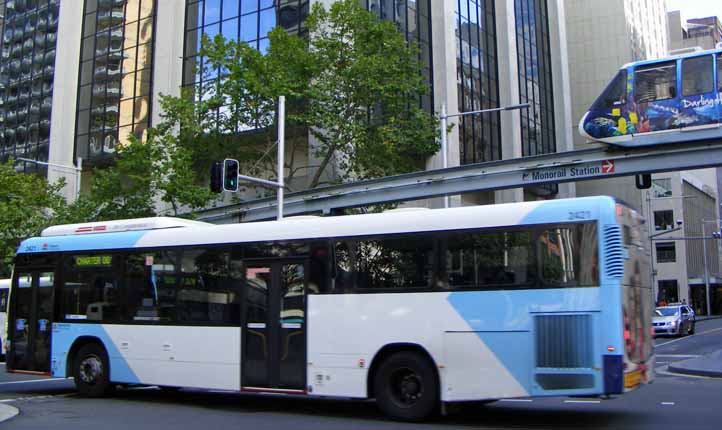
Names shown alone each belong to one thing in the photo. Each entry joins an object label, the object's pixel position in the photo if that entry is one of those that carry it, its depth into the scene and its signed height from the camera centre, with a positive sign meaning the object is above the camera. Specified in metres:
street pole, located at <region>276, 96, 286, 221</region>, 23.16 +5.38
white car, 36.28 -0.23
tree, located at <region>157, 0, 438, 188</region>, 29.28 +8.83
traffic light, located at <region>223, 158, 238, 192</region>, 20.08 +3.88
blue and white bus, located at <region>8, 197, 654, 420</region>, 10.09 +0.19
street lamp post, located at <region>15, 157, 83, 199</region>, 35.79 +6.83
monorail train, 19.28 +5.66
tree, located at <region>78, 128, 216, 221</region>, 28.39 +5.34
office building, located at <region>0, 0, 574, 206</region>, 39.62 +15.20
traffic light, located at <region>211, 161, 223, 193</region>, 20.16 +3.82
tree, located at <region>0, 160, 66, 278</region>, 34.84 +5.41
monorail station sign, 21.05 +4.23
